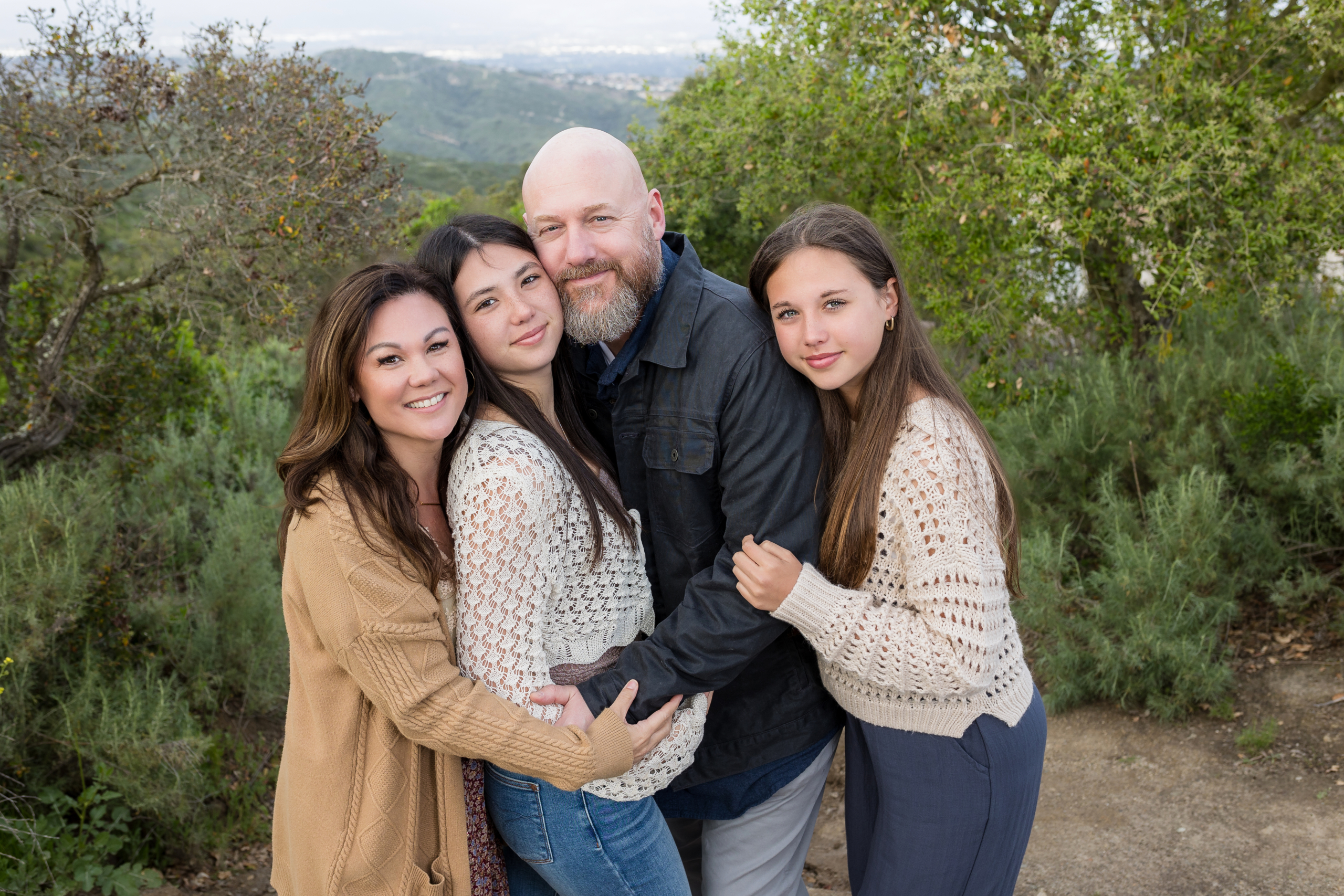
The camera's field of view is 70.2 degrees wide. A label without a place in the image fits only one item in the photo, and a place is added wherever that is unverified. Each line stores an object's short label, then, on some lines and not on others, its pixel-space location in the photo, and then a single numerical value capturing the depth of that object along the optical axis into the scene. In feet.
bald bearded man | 6.97
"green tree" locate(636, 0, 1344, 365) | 14.58
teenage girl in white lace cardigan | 6.28
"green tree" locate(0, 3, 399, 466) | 13.89
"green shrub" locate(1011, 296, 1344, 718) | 14.42
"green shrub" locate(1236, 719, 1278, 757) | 13.29
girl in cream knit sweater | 6.66
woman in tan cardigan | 6.09
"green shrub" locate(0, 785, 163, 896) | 10.57
